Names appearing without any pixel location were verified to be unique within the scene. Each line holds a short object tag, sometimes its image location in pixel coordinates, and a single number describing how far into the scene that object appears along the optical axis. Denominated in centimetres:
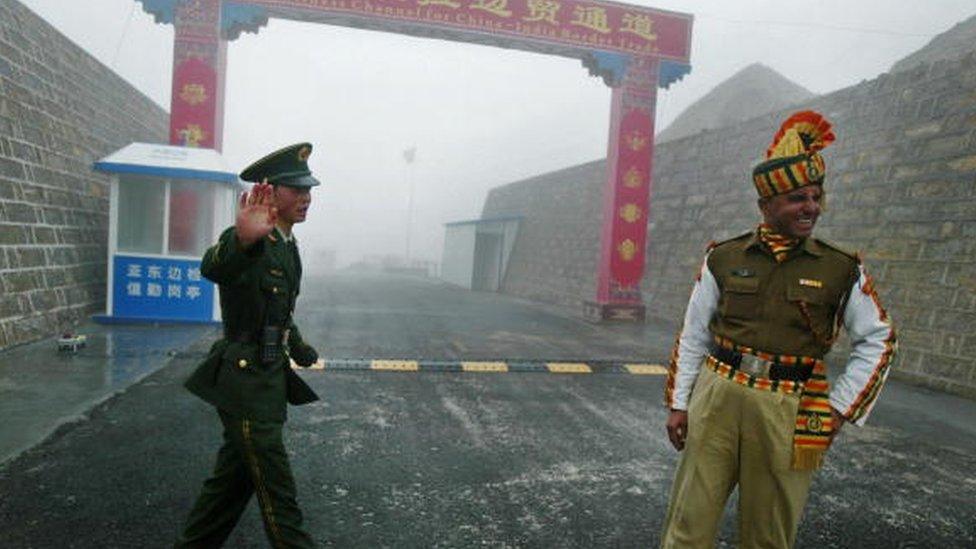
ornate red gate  1102
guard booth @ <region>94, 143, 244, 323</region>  920
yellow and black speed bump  710
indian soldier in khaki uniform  213
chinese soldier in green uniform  230
